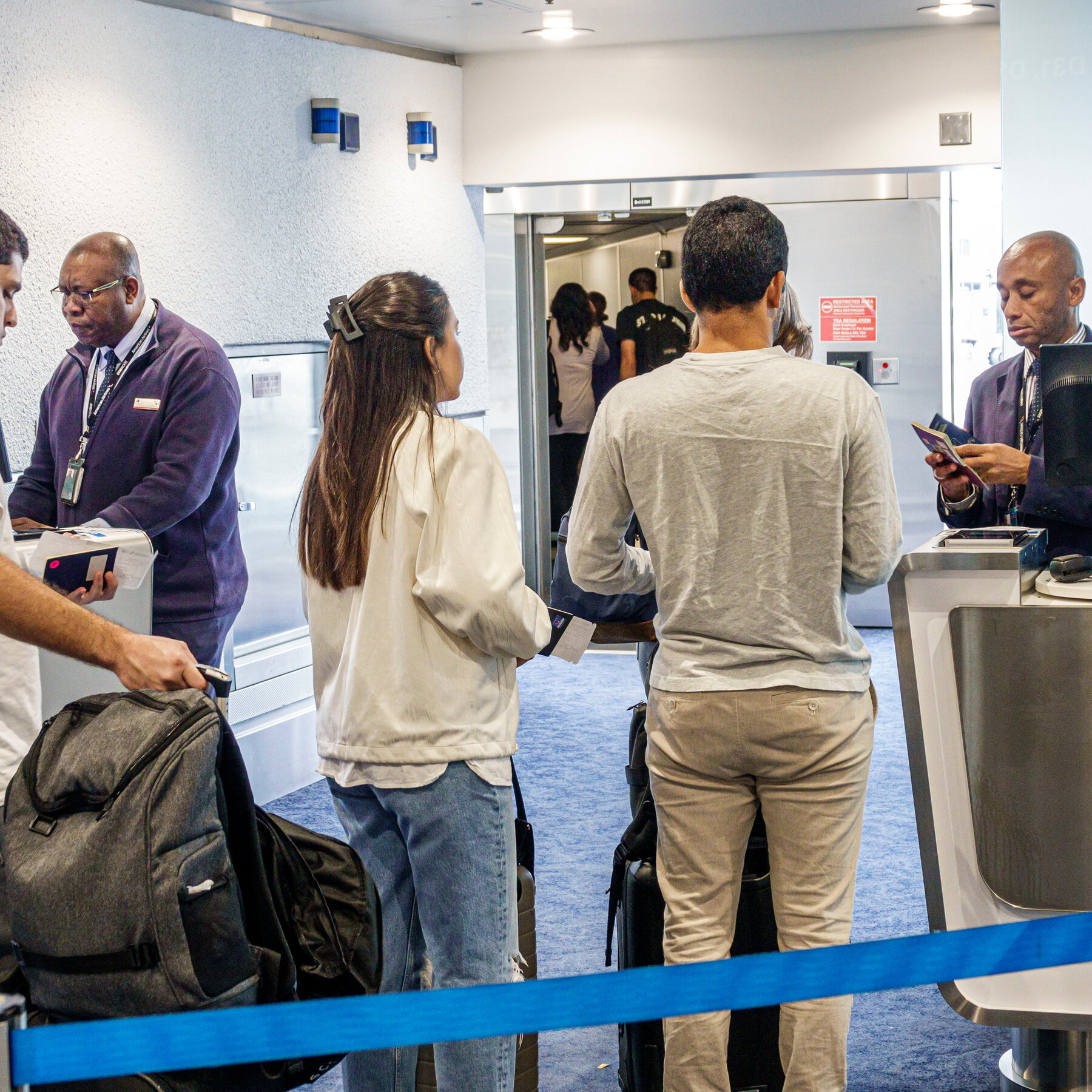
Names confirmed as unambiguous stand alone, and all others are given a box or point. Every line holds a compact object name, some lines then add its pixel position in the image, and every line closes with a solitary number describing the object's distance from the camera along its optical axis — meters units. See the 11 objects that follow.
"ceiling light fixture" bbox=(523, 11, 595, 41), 5.52
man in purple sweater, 3.47
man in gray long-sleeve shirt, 2.10
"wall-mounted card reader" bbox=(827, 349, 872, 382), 7.18
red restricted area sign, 7.14
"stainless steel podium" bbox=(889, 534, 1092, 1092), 2.34
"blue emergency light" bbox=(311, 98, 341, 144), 5.24
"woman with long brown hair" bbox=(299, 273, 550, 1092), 2.01
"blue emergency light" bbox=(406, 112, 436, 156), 5.99
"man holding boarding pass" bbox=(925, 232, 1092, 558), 3.04
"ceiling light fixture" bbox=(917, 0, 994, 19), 5.39
